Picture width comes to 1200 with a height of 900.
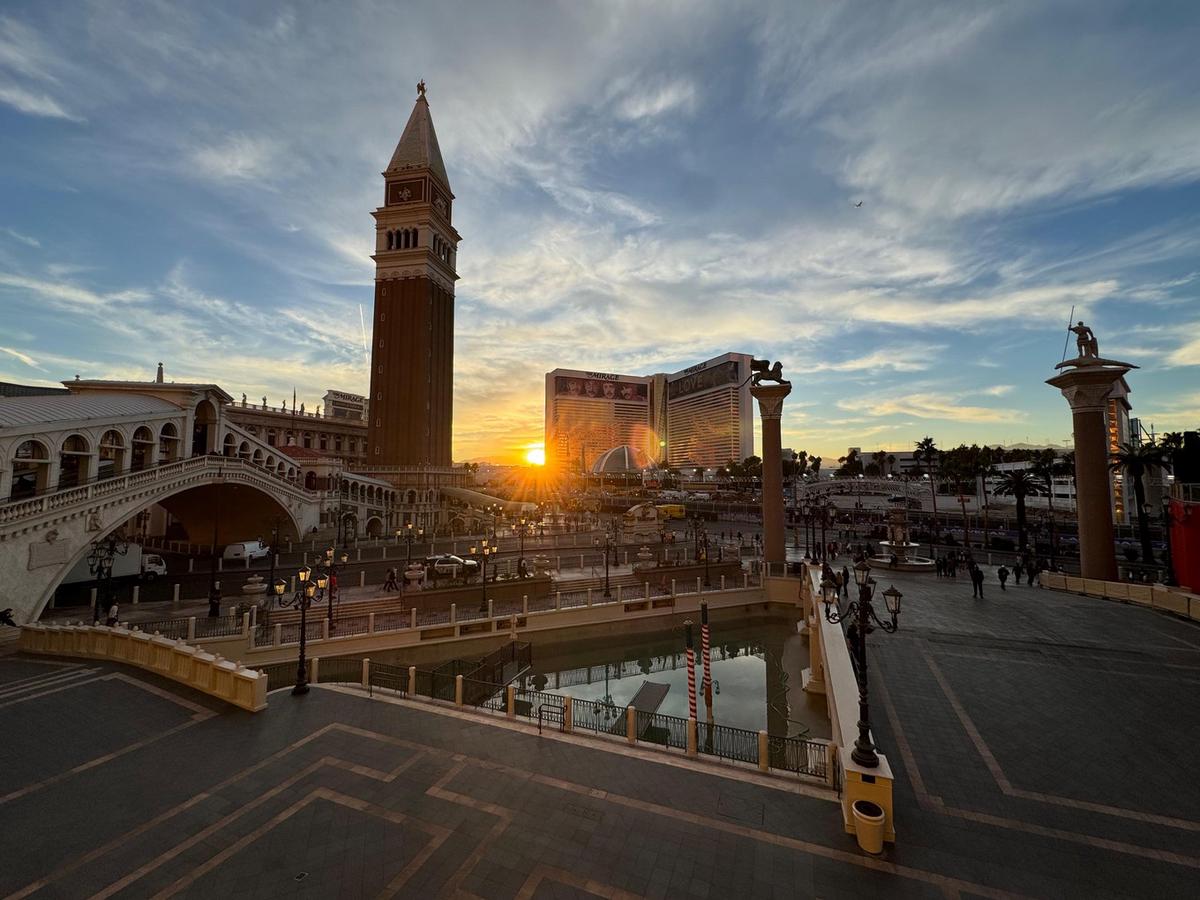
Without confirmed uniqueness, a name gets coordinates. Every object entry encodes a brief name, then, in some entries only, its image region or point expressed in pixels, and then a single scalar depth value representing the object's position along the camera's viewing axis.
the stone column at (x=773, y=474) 35.16
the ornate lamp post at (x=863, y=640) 8.75
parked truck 28.97
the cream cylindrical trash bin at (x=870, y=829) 7.88
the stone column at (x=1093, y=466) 25.75
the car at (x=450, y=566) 29.20
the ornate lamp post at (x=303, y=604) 14.52
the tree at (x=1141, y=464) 35.94
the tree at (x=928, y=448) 75.94
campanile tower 69.94
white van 35.19
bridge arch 20.70
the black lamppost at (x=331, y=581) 22.39
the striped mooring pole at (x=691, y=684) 16.98
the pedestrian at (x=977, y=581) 24.78
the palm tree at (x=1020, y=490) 41.81
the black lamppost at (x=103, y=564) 21.71
